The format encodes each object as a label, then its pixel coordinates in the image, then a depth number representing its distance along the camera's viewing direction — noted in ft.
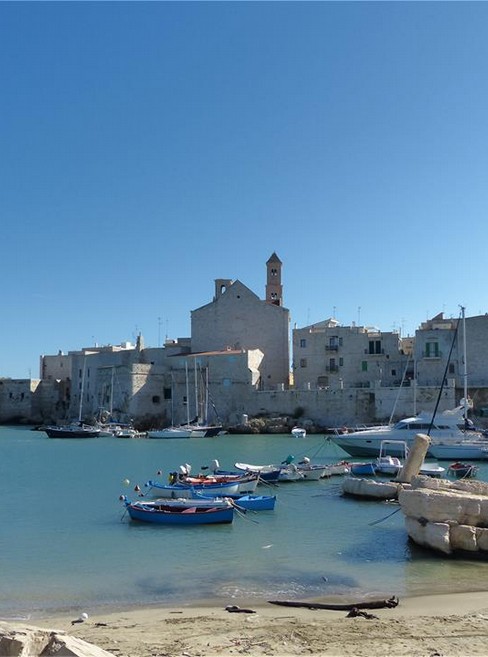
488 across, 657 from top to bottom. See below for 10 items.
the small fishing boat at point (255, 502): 65.62
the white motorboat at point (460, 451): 111.75
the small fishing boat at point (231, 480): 74.84
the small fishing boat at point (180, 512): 59.41
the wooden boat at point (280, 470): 85.35
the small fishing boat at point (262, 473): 84.23
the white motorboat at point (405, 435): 114.01
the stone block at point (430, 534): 44.83
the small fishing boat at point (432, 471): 83.41
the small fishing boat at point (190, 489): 69.46
